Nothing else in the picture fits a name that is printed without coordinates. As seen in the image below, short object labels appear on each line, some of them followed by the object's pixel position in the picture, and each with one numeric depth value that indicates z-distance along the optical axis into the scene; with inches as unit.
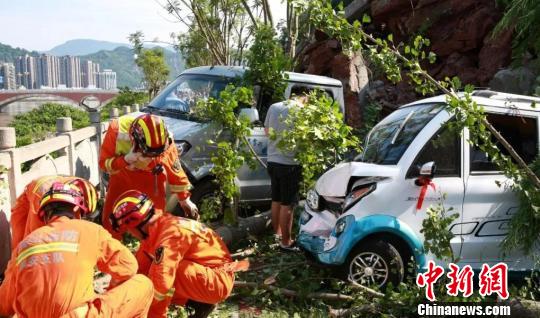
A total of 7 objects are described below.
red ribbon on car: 163.3
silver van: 225.5
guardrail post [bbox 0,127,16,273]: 175.2
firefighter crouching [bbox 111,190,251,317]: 133.3
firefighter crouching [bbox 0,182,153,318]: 102.9
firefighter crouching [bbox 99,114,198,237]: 161.5
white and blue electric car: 163.0
